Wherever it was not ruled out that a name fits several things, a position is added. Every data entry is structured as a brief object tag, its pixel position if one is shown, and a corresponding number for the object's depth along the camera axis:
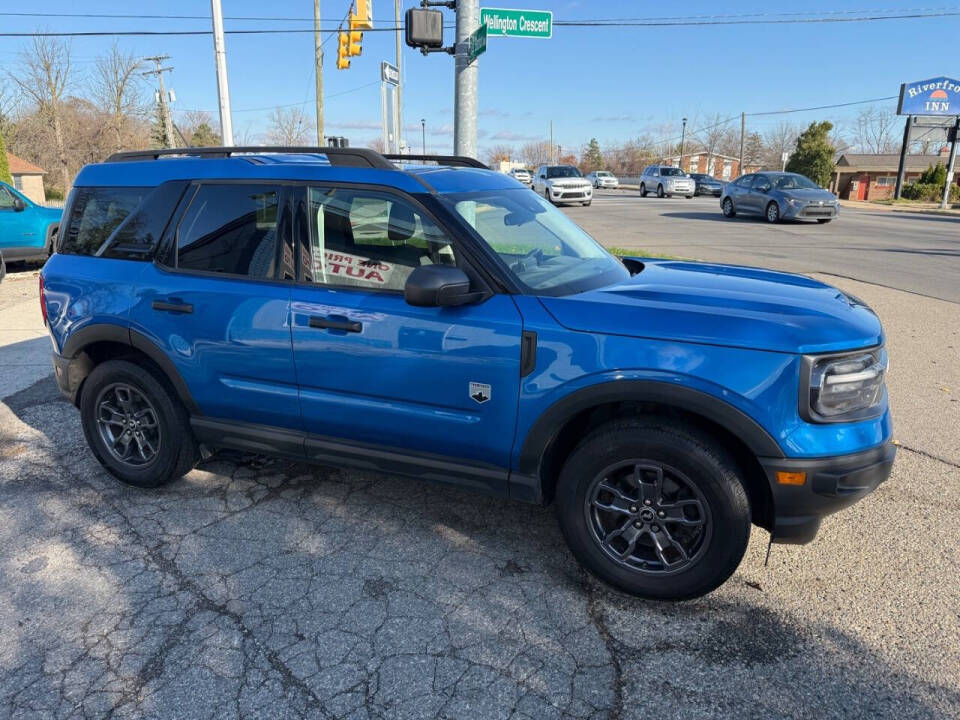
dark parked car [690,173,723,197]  43.69
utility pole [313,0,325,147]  26.67
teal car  12.01
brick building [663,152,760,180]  97.88
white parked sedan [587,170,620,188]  58.69
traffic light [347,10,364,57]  17.97
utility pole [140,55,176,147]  54.83
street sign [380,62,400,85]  13.61
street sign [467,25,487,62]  7.34
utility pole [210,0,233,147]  13.93
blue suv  2.72
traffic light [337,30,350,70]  18.27
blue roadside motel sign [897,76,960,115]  41.19
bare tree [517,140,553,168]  148.48
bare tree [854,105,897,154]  104.00
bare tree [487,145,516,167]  128.38
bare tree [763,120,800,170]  101.08
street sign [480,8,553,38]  7.44
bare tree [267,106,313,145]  61.50
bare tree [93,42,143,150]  53.06
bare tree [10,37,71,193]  48.75
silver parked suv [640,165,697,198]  37.41
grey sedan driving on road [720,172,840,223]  20.12
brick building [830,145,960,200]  50.88
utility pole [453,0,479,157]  8.03
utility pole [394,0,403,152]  22.52
